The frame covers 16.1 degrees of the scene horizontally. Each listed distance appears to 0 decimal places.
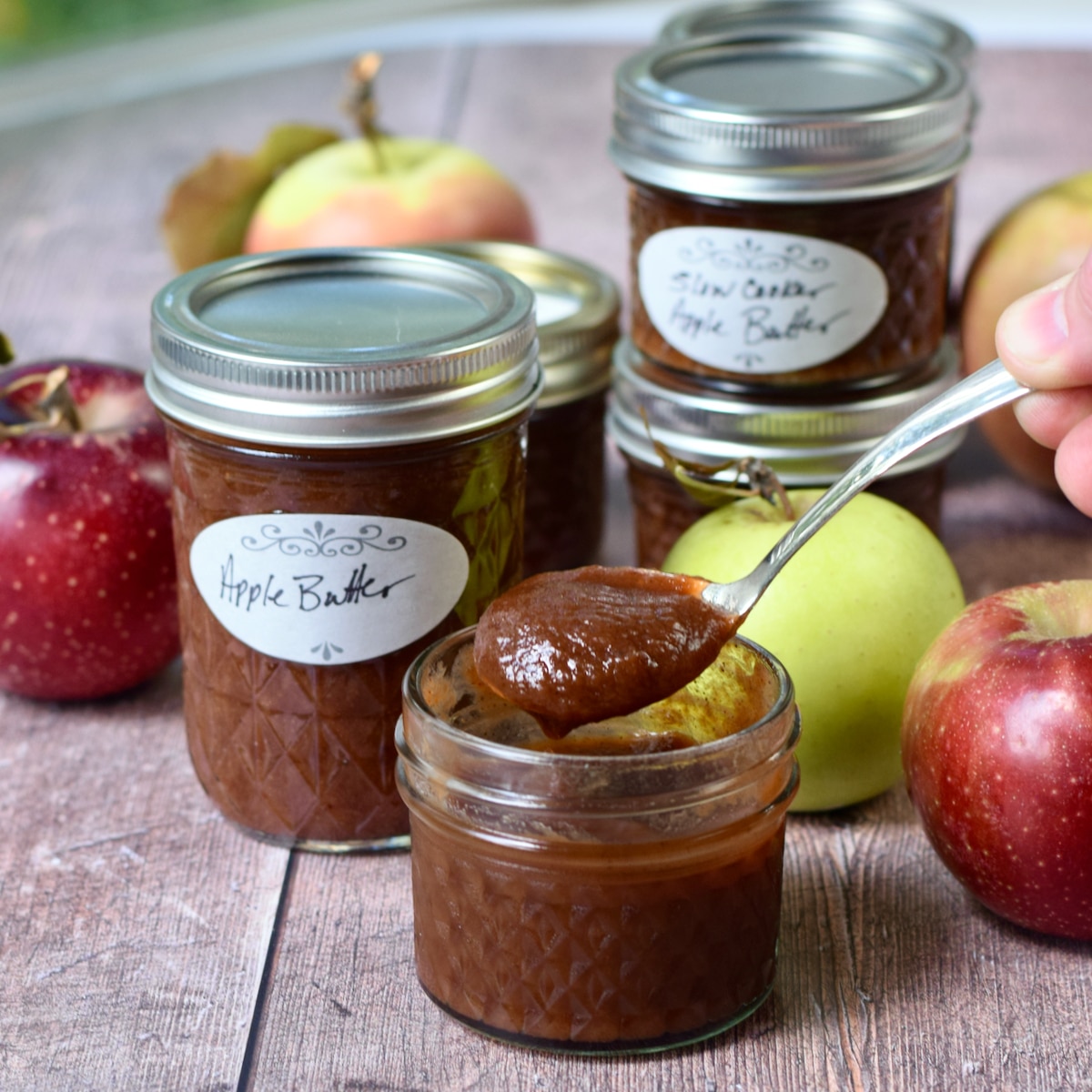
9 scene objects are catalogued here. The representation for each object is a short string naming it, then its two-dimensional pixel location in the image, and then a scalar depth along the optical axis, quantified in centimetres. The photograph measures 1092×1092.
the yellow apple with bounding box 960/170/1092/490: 84
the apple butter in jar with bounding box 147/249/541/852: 68
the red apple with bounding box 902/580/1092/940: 67
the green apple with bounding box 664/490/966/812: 72
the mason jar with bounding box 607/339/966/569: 77
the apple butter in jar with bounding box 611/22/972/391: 74
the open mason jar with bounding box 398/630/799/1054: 64
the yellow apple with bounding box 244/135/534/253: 90
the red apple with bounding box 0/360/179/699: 75
